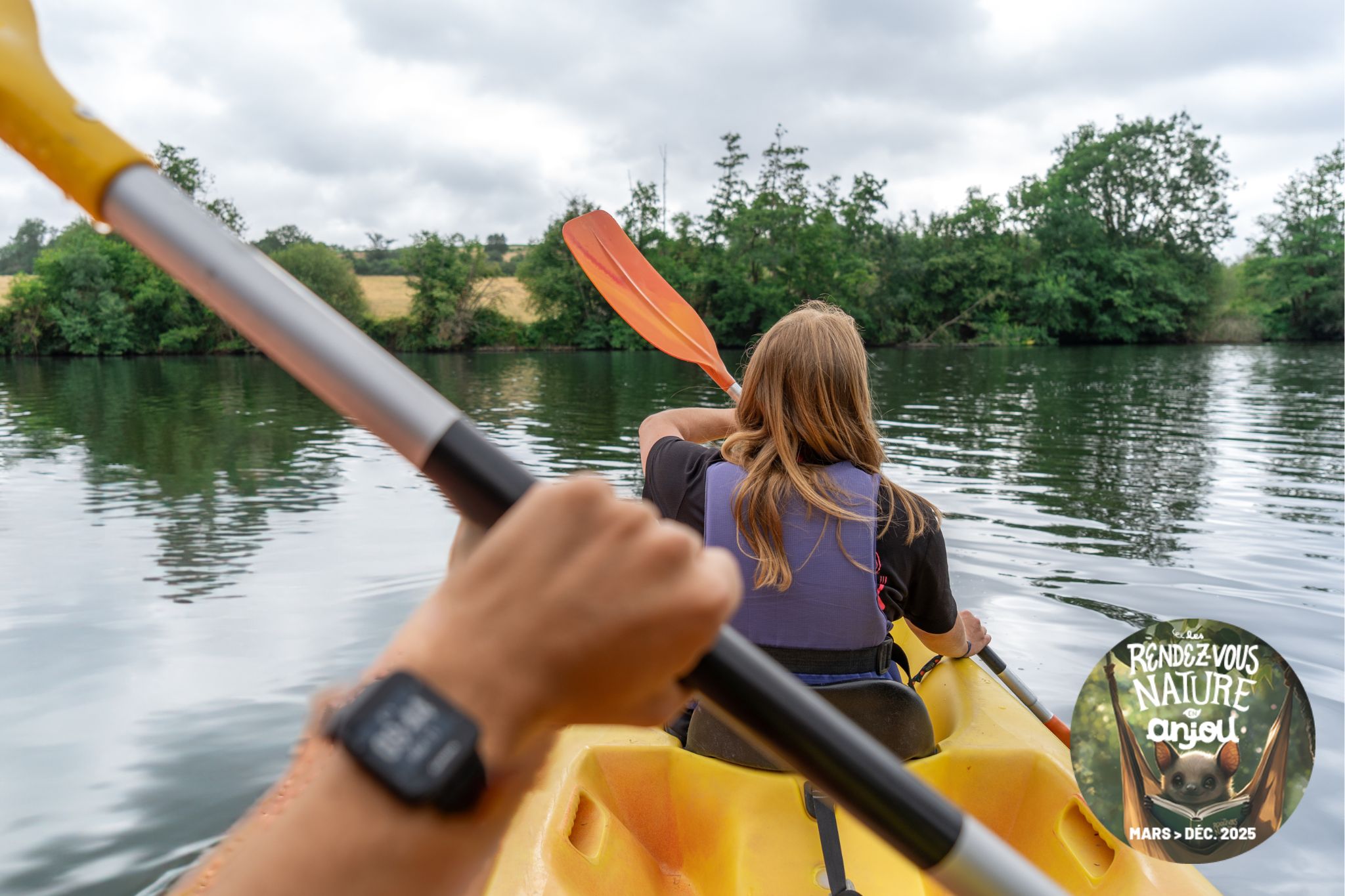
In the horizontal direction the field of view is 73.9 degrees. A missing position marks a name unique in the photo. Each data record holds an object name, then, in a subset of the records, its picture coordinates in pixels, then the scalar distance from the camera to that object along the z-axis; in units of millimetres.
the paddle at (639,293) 3557
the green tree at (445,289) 34719
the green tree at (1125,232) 34625
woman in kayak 1980
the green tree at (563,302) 35469
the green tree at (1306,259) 34312
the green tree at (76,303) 29703
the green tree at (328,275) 34750
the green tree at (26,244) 43875
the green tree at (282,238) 39344
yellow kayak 1790
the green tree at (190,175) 34531
